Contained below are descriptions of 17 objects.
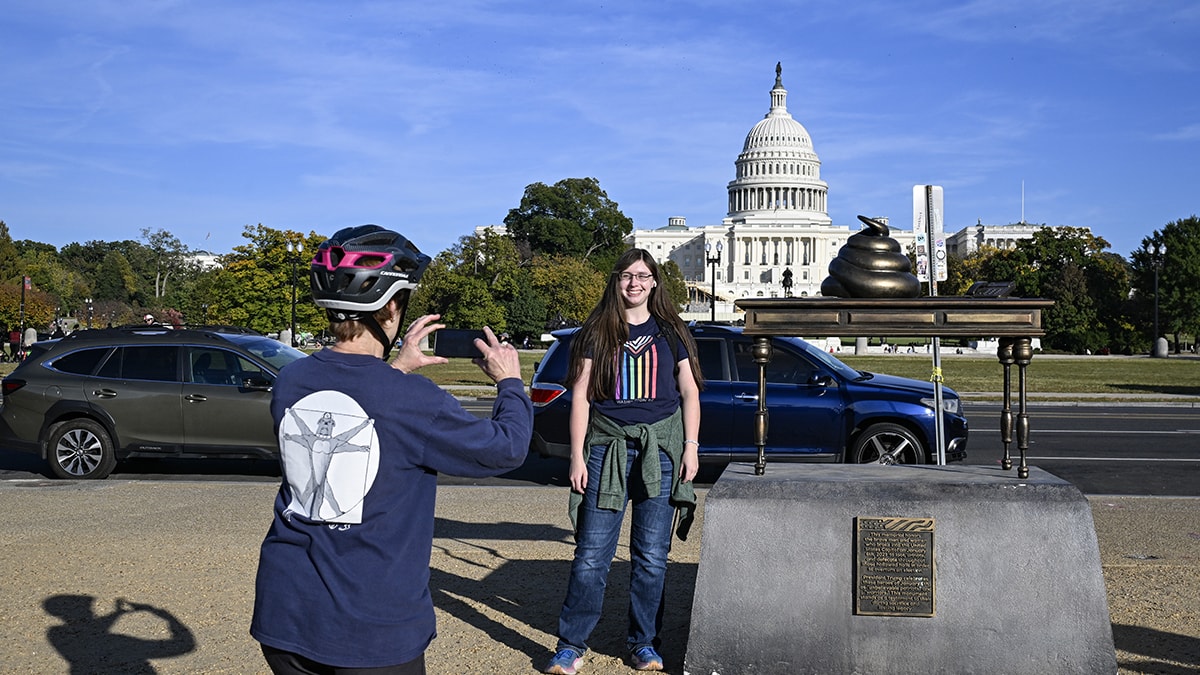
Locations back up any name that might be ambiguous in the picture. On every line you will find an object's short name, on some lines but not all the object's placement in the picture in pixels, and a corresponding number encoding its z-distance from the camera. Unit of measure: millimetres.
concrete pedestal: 5297
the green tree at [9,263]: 81250
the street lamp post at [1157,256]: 69312
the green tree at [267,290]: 58469
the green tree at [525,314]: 74812
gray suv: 12625
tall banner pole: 11320
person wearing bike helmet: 3025
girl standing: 5641
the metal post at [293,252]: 43250
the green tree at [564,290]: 83375
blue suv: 12000
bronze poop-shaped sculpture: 6316
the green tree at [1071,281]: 76938
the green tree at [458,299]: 61688
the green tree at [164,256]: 137500
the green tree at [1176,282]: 73312
